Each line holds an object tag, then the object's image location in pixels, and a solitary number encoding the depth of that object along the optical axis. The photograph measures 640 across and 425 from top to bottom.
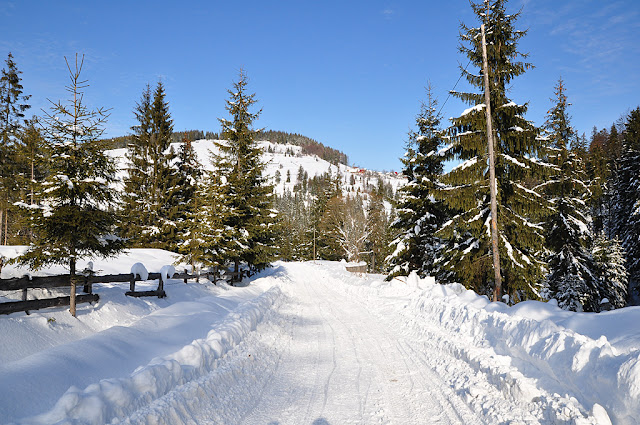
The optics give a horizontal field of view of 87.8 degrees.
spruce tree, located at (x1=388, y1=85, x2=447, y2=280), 19.97
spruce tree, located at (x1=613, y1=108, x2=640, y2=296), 28.14
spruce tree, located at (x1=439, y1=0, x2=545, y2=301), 13.66
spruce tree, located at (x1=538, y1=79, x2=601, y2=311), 21.28
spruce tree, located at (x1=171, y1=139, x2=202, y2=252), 27.86
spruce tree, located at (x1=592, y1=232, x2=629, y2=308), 25.42
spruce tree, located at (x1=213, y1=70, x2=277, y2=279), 21.06
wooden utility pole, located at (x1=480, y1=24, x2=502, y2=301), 13.29
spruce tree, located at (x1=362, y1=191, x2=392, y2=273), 44.97
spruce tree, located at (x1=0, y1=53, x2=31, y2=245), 23.56
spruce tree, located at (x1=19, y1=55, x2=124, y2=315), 8.71
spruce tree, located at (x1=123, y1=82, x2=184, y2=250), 26.70
